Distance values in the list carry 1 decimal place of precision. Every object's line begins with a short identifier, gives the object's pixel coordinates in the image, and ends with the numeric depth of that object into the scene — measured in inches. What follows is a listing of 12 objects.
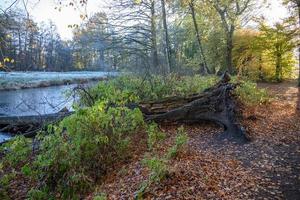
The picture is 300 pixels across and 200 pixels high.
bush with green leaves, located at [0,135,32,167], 171.9
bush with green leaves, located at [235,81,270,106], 253.0
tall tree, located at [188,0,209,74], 435.8
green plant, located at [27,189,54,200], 142.5
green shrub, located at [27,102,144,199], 146.8
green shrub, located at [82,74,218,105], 293.3
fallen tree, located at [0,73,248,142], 205.6
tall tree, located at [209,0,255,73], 528.8
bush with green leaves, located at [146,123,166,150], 175.3
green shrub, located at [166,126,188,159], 148.6
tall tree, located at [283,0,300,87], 421.2
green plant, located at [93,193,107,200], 110.4
